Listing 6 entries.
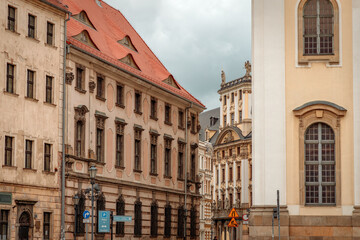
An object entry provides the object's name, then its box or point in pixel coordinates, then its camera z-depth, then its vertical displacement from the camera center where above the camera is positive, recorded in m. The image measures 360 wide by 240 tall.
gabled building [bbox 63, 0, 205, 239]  48.47 +5.74
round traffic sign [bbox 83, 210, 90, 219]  39.97 +0.27
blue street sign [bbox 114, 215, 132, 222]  40.84 +0.12
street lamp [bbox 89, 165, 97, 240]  38.97 +2.08
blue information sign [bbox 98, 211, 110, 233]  40.71 +0.02
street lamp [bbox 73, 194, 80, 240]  43.28 +1.01
